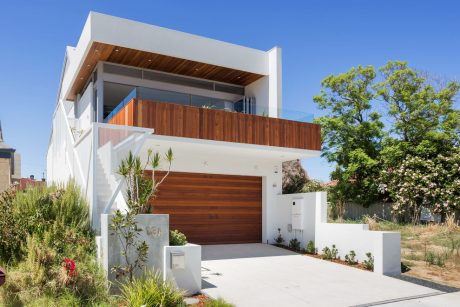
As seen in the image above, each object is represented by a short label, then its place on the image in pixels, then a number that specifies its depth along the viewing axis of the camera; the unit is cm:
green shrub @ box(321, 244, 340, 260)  1230
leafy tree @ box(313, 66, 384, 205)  2228
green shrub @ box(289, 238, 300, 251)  1400
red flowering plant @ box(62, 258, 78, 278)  693
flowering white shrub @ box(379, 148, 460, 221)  1898
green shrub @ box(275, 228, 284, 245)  1494
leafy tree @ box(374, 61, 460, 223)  1950
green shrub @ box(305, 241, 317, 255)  1320
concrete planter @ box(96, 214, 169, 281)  775
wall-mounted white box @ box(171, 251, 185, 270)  805
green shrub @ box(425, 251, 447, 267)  1120
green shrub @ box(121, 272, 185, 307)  654
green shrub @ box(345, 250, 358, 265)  1156
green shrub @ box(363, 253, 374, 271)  1084
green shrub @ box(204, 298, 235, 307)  689
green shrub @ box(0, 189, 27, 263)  814
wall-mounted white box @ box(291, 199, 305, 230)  1388
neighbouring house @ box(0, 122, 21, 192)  2898
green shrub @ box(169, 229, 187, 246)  866
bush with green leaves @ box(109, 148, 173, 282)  767
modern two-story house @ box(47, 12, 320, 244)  1181
